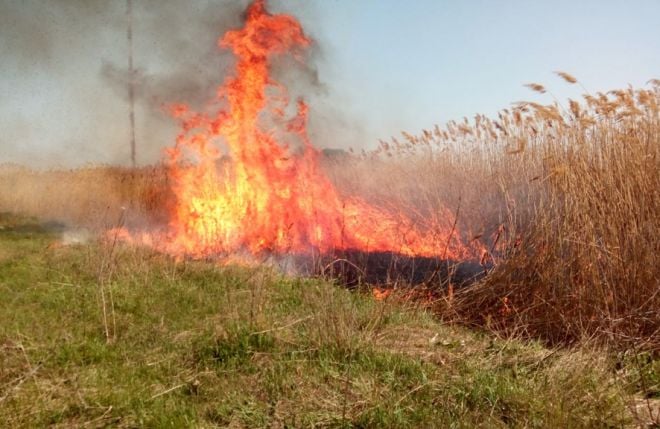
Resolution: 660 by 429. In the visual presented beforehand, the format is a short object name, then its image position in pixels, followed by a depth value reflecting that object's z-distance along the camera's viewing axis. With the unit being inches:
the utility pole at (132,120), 469.8
